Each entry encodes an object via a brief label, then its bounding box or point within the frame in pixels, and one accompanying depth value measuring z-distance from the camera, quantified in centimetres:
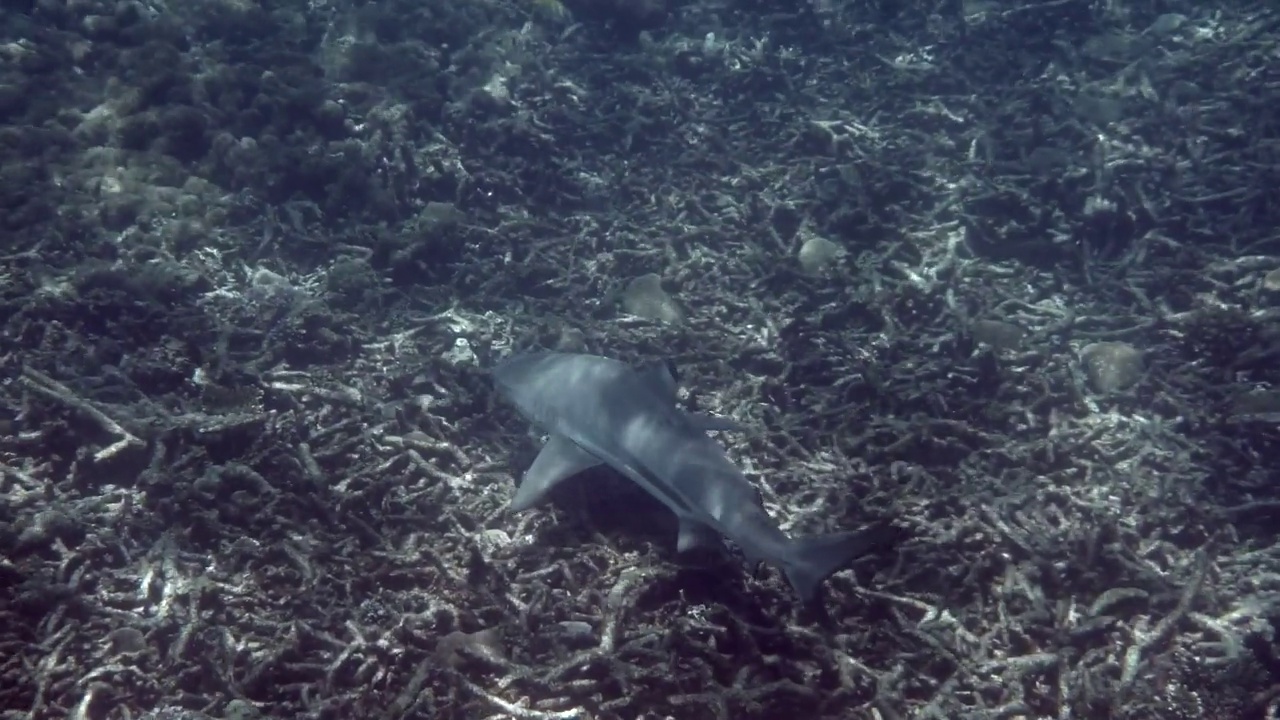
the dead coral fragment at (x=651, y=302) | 685
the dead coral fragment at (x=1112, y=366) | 631
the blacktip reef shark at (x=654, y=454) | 383
